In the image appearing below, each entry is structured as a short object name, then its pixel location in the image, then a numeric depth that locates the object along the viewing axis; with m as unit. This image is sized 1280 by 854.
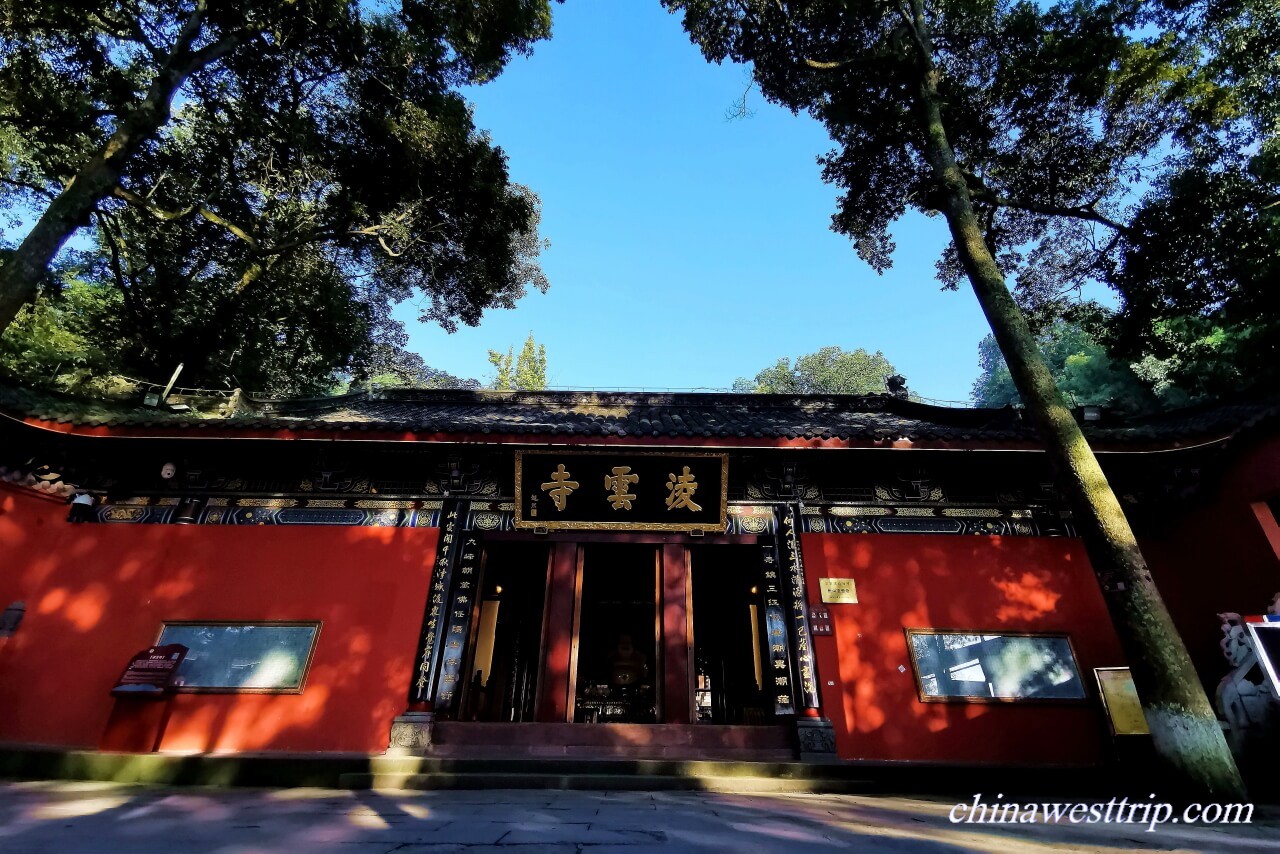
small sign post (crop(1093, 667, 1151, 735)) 5.17
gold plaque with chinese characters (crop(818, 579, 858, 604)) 6.22
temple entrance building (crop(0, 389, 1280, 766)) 5.61
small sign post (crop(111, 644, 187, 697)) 5.25
